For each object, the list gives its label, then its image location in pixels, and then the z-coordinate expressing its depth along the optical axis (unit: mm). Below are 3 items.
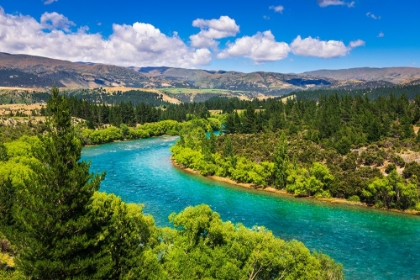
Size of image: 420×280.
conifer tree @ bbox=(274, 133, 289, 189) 93250
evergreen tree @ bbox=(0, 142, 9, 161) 87625
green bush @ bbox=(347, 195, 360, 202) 83231
